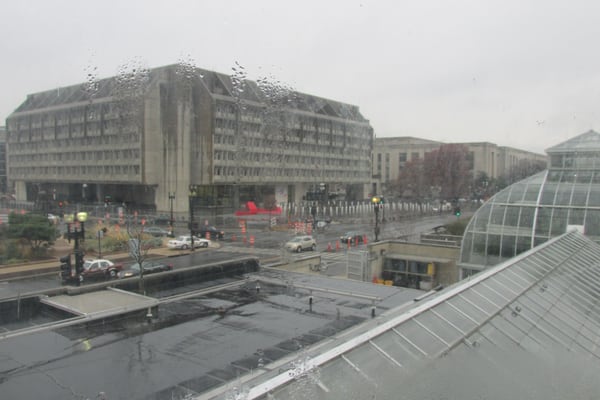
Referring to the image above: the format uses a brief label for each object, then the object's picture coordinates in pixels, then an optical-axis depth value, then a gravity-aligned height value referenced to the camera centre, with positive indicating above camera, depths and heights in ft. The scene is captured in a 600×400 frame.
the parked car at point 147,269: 76.59 -12.96
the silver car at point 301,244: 114.52 -13.42
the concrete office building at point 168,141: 184.44 +20.05
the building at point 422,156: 304.91 +22.13
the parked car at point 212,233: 136.05 -12.62
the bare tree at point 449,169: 233.76 +9.31
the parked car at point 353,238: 125.90 -13.30
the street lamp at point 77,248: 49.10 -6.34
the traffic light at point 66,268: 49.93 -8.21
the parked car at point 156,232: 127.65 -11.48
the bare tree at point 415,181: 257.94 +4.33
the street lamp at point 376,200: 97.09 -2.46
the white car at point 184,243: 111.55 -12.68
